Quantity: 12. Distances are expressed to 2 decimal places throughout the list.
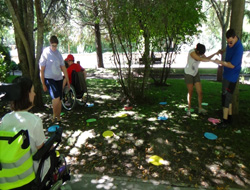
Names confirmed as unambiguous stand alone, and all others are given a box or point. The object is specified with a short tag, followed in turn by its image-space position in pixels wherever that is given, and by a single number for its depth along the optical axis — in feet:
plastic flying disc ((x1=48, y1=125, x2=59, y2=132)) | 14.76
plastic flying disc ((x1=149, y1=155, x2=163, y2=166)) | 10.50
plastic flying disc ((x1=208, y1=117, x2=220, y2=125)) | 14.69
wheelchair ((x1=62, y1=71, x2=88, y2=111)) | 18.70
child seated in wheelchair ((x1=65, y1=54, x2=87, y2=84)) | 18.47
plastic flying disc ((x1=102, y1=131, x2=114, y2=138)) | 13.64
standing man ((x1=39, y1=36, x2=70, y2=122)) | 14.32
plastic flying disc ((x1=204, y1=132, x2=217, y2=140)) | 12.50
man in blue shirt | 12.80
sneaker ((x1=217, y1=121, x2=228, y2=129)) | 13.84
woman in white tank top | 14.79
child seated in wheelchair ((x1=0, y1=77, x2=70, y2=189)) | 5.55
